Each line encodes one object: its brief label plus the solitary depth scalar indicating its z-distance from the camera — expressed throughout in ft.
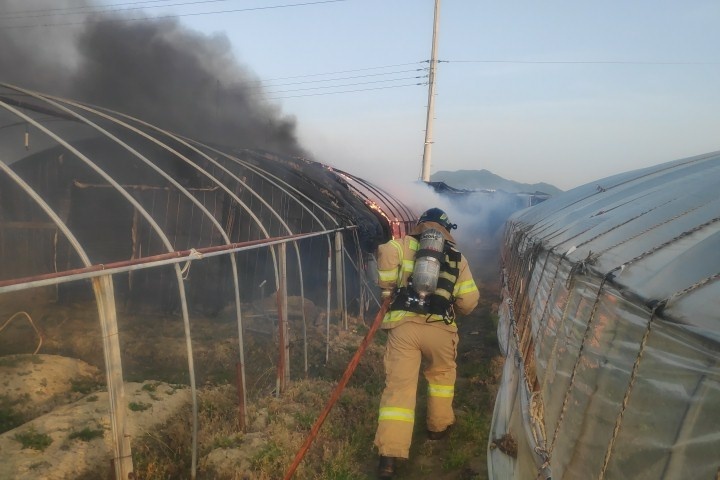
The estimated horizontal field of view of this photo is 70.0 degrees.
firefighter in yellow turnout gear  14.69
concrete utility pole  69.31
